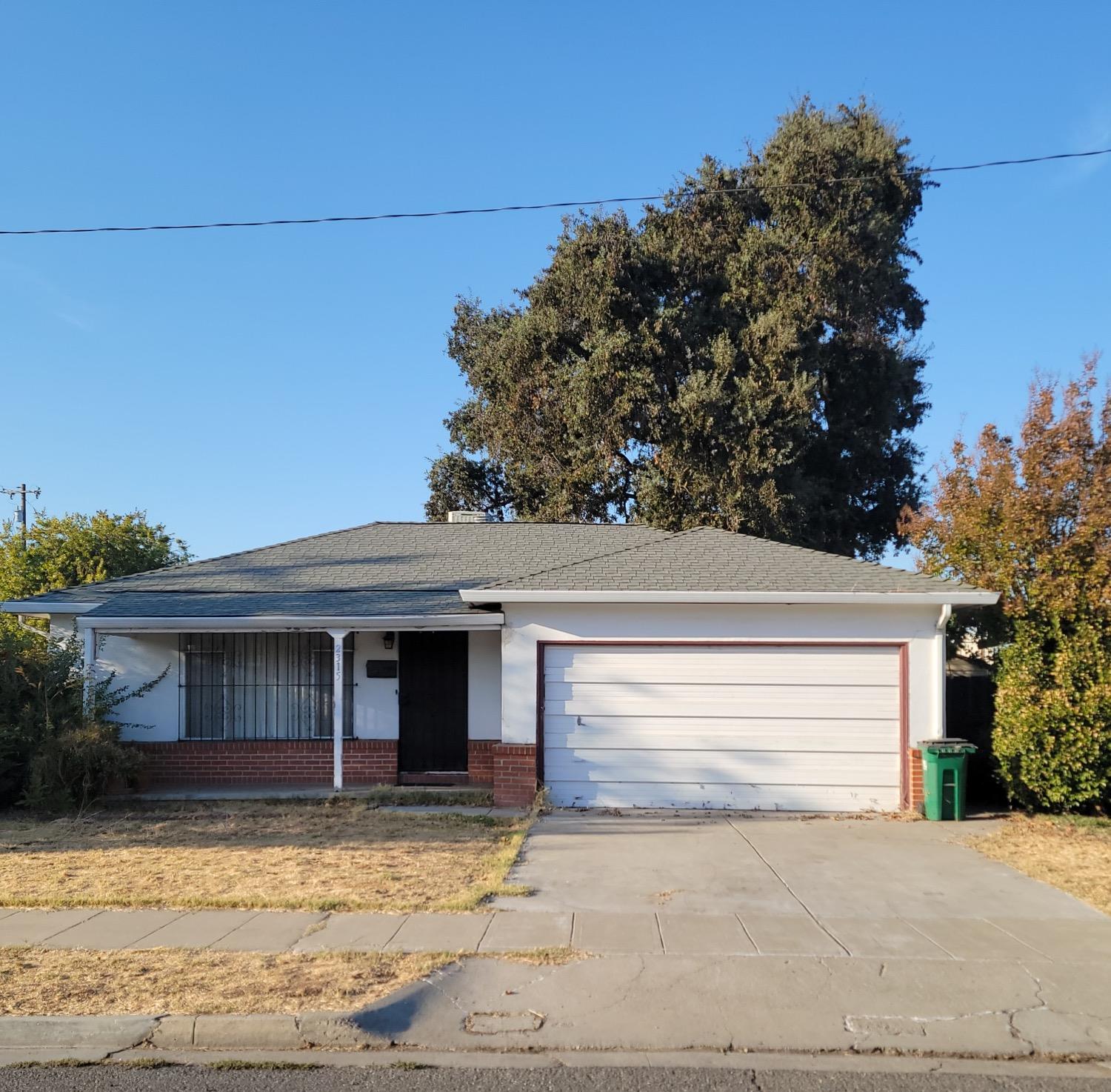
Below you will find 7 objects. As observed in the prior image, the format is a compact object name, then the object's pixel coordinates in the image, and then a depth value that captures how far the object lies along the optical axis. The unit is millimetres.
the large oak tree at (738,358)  23141
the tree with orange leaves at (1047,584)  11258
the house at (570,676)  12148
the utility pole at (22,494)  41200
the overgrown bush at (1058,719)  11172
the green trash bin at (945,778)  11594
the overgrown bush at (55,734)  12039
